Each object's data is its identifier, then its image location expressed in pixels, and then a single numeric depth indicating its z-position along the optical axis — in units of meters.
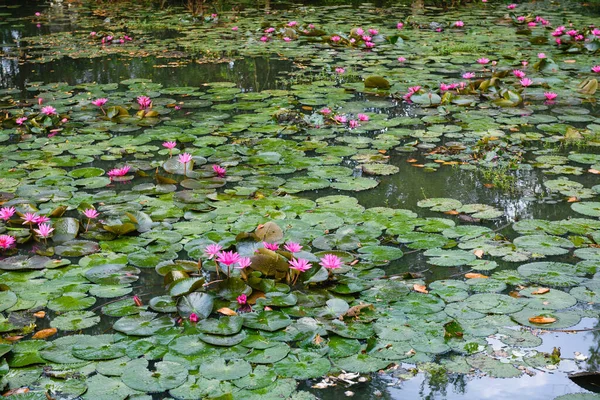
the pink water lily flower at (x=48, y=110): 4.66
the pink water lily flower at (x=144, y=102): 4.92
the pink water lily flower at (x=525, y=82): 5.21
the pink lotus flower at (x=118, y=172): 3.70
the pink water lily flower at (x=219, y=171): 3.70
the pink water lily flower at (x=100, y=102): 4.85
